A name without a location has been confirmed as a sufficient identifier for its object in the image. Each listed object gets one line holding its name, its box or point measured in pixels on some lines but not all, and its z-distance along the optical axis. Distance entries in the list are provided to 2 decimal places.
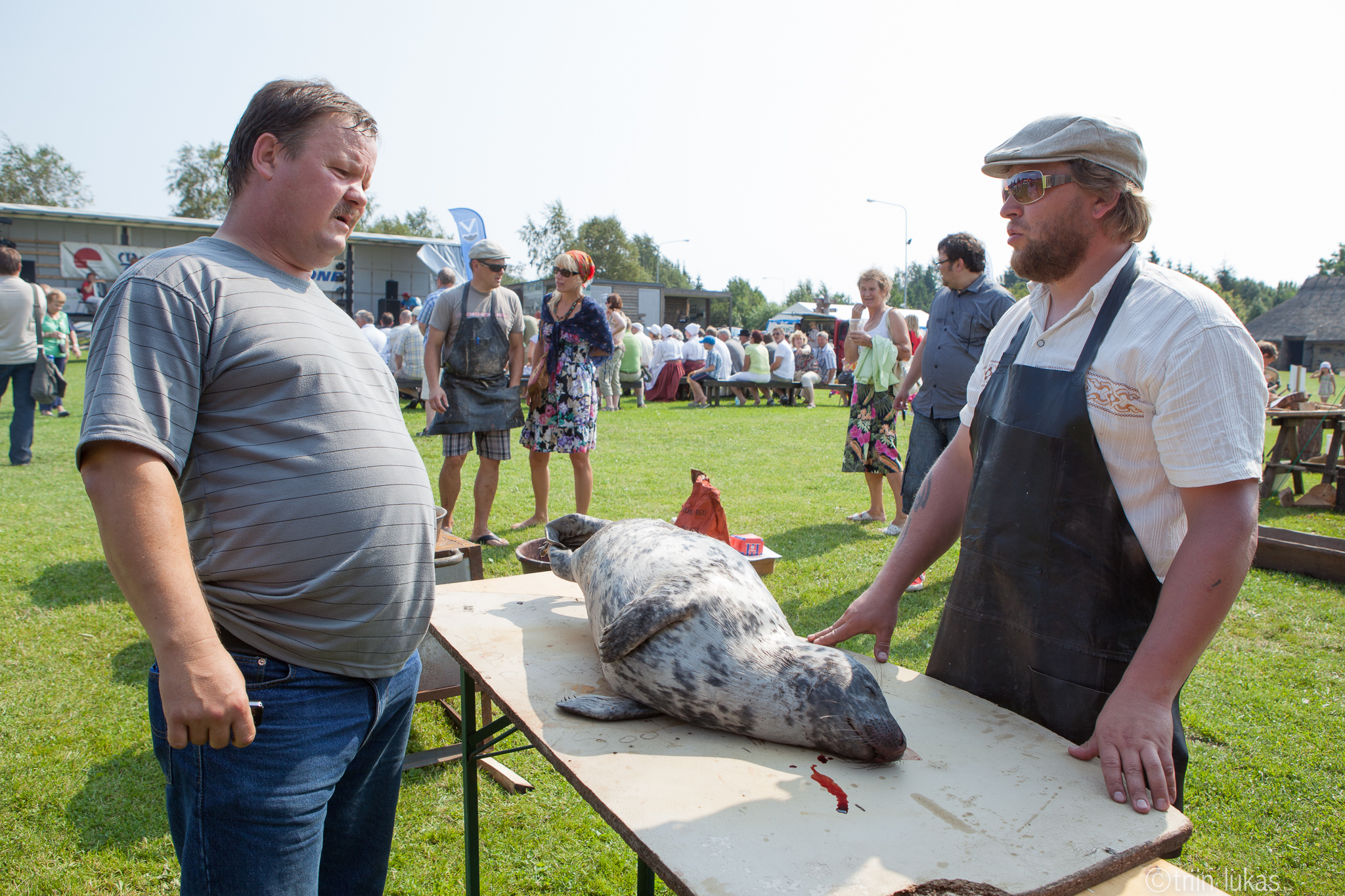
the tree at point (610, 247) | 73.62
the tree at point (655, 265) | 89.19
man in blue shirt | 5.78
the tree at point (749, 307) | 74.69
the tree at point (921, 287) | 117.56
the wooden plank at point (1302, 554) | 6.29
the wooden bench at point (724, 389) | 20.08
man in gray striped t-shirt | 1.42
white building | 25.12
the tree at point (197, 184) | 53.12
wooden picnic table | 9.20
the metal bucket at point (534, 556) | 3.57
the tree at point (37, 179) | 51.69
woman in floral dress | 6.64
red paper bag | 3.20
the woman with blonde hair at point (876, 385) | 7.07
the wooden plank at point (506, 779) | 3.60
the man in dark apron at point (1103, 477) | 1.61
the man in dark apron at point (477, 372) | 6.29
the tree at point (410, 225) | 78.81
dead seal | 1.77
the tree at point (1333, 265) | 81.27
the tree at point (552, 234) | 71.94
